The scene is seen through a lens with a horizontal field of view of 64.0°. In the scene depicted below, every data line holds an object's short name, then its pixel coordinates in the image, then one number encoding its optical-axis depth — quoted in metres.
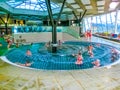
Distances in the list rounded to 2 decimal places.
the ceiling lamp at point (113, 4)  9.27
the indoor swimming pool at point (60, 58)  5.44
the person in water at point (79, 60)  5.59
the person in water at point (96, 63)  5.55
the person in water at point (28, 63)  5.50
